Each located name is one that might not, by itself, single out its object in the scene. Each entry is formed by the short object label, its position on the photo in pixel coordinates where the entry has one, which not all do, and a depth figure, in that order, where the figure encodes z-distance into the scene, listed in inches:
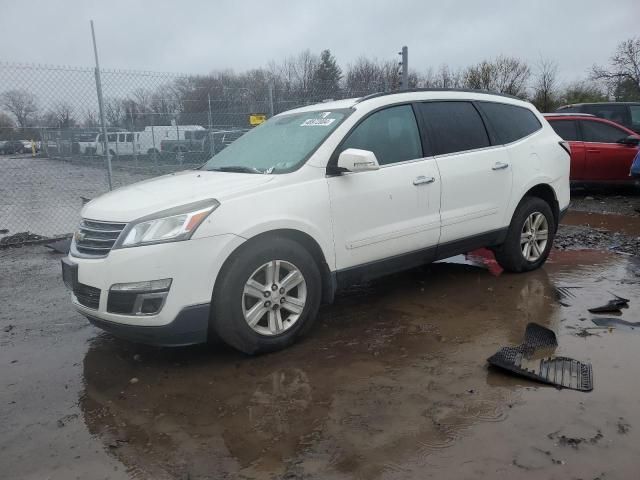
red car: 419.8
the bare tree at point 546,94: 1301.8
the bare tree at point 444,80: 1304.1
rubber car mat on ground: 130.2
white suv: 135.7
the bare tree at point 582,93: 1349.7
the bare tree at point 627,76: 1333.7
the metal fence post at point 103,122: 316.8
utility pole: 426.6
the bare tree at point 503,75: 1443.2
